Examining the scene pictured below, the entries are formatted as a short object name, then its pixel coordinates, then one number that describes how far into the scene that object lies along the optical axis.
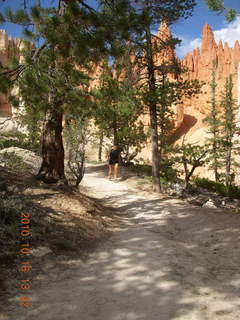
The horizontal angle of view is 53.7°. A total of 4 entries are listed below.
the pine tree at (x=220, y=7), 5.78
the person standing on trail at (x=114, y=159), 11.76
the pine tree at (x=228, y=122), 22.95
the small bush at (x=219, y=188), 14.22
